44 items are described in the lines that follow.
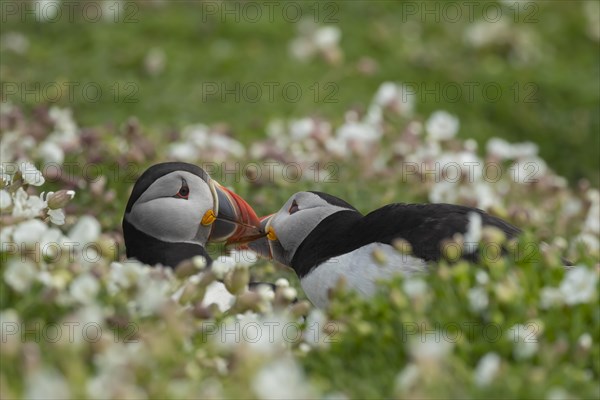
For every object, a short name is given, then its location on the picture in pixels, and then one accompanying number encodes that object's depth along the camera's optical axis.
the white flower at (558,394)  7.05
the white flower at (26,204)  9.47
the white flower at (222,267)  9.02
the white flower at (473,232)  8.85
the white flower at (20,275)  8.27
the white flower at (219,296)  9.77
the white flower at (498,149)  16.06
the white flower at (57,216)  9.97
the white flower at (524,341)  7.97
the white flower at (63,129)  14.99
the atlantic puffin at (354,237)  9.59
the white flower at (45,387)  6.33
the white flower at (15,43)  22.58
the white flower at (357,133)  16.23
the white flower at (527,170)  16.30
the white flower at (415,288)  8.30
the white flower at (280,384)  6.54
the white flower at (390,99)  16.64
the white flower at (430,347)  6.73
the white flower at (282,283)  9.51
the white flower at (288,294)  9.16
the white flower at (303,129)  16.64
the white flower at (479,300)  8.48
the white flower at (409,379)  7.16
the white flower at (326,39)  22.11
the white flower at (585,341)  8.07
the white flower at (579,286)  8.25
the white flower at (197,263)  8.73
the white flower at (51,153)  14.14
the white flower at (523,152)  16.42
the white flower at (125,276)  8.55
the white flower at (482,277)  8.57
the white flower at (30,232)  8.84
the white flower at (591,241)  13.40
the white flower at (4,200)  9.32
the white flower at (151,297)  8.21
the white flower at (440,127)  16.56
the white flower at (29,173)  10.16
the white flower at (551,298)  8.40
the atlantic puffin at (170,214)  10.64
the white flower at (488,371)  7.39
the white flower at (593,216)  14.73
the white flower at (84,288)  8.16
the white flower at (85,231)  8.67
